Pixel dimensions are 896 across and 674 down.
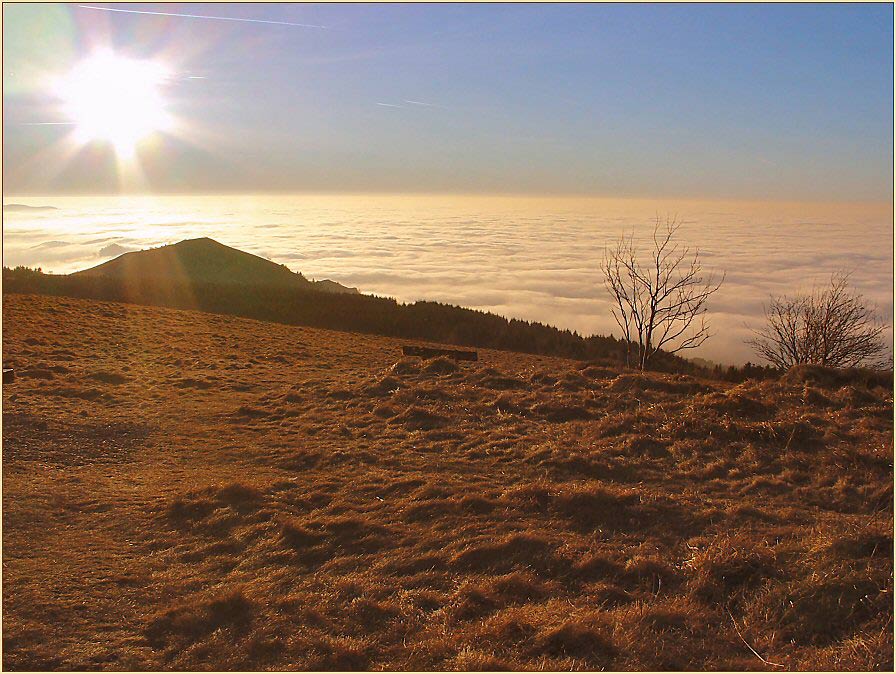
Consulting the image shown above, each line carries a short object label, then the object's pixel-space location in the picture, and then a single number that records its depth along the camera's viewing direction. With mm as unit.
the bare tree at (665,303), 18562
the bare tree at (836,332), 19969
